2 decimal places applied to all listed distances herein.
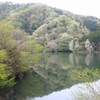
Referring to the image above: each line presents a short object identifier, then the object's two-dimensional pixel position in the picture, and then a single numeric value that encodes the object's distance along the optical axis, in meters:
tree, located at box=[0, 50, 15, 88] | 15.71
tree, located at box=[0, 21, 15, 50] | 22.23
